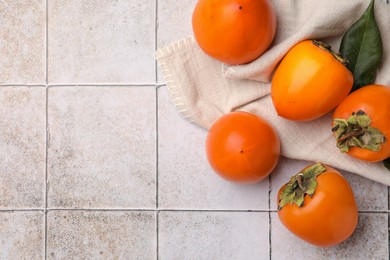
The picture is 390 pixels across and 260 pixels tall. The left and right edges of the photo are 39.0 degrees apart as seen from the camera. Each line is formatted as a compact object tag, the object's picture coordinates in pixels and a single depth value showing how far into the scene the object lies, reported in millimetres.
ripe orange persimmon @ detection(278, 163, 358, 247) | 661
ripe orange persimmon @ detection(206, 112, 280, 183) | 666
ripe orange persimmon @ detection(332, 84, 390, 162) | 646
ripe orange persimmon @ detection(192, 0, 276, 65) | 647
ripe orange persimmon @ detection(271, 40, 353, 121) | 649
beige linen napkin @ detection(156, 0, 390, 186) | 707
